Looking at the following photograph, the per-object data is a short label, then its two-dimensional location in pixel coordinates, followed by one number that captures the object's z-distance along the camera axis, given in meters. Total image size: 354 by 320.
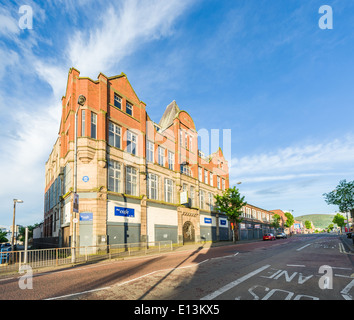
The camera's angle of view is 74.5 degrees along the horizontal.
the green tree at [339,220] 127.29
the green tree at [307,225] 183.88
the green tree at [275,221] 78.06
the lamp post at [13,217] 23.18
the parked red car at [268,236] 48.03
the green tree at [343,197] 38.91
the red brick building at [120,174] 20.97
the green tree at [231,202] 37.97
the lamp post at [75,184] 14.53
